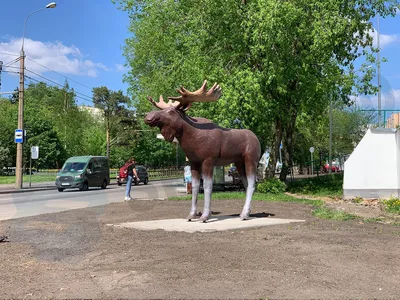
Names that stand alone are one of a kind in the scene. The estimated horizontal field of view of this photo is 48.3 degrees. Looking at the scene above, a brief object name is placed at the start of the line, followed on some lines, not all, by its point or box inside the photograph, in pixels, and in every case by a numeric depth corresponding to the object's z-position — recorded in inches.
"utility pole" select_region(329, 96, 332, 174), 1563.9
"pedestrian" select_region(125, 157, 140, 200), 777.6
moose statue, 425.7
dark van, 1093.1
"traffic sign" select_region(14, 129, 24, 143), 1131.2
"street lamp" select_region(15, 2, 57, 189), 1121.3
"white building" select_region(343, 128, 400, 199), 693.9
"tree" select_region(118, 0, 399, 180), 765.3
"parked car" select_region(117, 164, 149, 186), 1435.8
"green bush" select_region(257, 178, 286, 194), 829.2
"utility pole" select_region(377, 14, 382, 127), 883.6
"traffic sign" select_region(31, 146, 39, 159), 1248.8
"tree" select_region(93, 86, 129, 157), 3175.2
